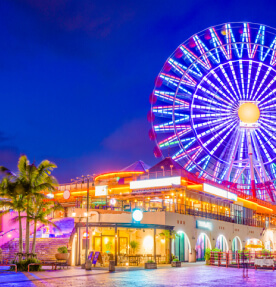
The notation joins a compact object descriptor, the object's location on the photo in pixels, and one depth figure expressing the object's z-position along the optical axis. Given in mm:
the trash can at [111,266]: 21284
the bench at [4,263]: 24085
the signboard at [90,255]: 24165
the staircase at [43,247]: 26730
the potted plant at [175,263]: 24808
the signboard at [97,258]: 23922
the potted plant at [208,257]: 26982
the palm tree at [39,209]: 22851
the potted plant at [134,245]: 27142
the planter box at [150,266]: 23183
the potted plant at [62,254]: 24671
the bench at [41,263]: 21120
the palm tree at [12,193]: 22348
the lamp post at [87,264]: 22011
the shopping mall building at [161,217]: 26250
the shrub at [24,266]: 21261
